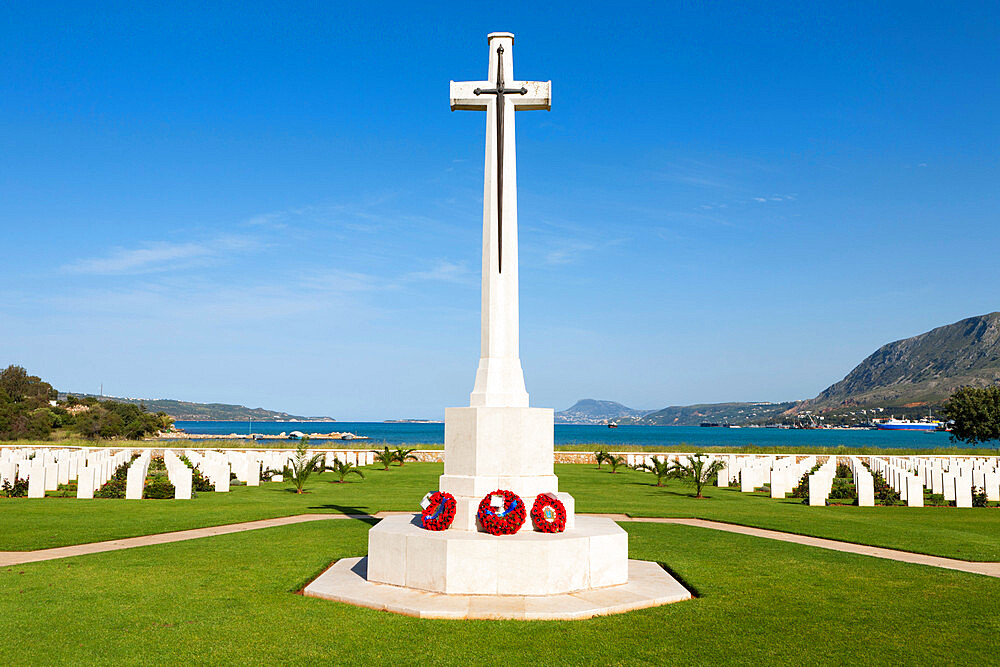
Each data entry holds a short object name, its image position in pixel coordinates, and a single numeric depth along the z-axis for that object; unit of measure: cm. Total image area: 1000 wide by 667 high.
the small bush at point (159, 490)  1725
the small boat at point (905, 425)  16446
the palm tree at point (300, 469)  1845
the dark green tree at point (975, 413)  4661
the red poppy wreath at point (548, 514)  771
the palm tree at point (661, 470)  2239
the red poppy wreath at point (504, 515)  750
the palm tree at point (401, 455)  3099
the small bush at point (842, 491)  1969
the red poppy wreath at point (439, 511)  786
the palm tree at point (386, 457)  2860
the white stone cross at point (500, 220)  849
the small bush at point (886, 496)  1817
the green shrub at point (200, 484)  1955
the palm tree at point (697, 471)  1922
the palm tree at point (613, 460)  2829
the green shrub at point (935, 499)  1878
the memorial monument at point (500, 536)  691
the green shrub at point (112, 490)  1720
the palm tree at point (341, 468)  2175
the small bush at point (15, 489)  1761
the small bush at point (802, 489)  2036
